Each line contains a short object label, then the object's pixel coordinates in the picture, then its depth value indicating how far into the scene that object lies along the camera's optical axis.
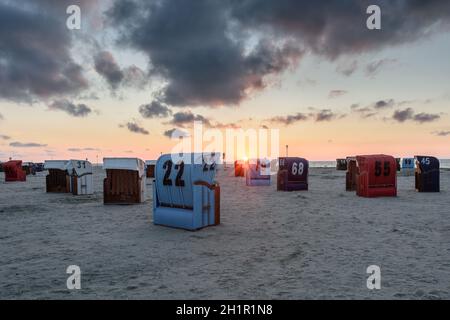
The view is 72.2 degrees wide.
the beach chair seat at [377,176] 14.93
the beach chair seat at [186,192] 8.08
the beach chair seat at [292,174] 18.73
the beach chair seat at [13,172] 30.91
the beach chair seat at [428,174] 17.22
